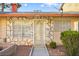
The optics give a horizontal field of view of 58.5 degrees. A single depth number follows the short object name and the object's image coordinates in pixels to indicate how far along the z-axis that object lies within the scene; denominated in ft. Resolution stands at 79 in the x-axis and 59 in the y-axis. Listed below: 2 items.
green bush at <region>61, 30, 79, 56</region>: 8.51
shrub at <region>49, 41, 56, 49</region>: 14.38
